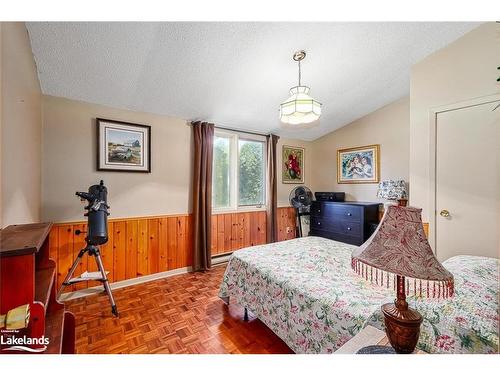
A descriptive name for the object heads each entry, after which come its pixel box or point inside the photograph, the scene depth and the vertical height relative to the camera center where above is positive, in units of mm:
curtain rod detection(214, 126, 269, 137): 3353 +886
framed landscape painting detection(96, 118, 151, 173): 2484 +465
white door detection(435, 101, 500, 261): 1930 +32
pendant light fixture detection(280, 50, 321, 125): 1795 +633
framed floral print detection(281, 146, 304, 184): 4125 +388
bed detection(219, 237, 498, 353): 818 -613
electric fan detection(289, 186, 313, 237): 3879 -222
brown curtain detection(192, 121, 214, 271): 3006 -132
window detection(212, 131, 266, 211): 3432 +233
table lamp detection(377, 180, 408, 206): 2951 -52
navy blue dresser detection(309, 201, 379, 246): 3254 -557
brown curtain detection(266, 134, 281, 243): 3789 -79
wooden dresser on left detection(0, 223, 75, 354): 725 -387
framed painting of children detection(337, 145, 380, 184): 3568 +348
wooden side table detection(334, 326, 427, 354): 824 -606
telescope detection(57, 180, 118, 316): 1982 -396
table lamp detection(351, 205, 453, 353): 661 -235
